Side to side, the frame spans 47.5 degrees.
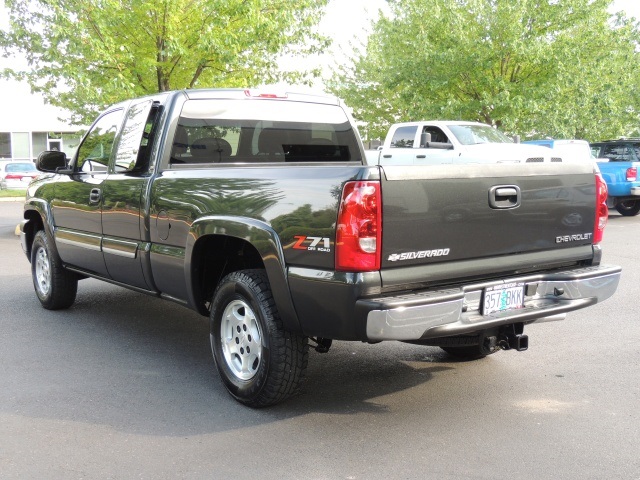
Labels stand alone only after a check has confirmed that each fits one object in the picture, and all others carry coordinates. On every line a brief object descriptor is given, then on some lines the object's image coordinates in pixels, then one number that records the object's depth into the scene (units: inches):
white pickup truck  633.0
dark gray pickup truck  150.6
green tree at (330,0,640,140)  925.2
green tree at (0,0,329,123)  593.6
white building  1624.0
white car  1125.1
